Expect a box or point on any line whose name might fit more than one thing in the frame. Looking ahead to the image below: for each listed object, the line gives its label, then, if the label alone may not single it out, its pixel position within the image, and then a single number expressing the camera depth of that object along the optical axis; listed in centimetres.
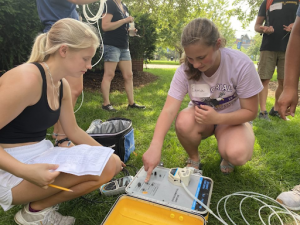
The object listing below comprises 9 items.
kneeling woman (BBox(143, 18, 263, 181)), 138
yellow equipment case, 114
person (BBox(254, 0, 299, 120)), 294
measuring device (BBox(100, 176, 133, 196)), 150
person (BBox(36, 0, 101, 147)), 194
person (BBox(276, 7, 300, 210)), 134
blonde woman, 101
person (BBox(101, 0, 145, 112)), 298
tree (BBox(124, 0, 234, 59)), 769
